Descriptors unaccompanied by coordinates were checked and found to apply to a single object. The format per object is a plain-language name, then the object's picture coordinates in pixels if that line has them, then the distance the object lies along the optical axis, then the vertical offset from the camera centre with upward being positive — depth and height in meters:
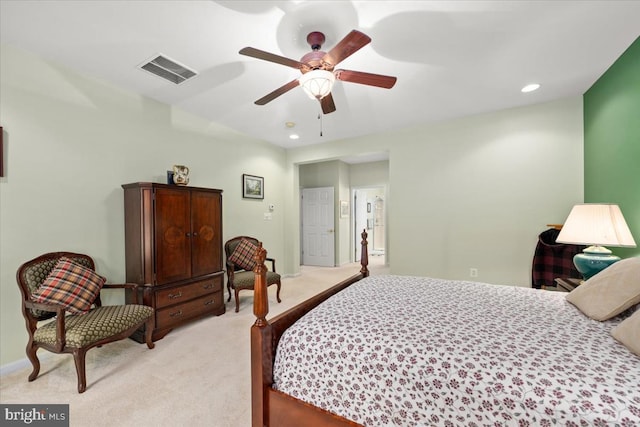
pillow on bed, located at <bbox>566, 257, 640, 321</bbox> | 1.29 -0.46
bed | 0.87 -0.63
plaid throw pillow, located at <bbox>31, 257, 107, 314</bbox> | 1.97 -0.61
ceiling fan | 1.58 +1.02
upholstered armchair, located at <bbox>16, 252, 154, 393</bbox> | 1.83 -0.82
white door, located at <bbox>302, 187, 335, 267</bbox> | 6.27 -0.41
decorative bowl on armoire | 2.89 +0.44
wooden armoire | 2.54 -0.42
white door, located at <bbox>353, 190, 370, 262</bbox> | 7.11 -0.13
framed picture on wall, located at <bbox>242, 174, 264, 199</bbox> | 4.27 +0.45
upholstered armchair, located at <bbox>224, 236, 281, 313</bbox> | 3.37 -0.80
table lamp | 1.89 -0.20
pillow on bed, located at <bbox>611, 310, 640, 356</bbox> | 1.03 -0.54
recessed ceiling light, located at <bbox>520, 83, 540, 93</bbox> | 2.77 +1.37
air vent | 2.30 +1.39
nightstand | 2.22 -0.69
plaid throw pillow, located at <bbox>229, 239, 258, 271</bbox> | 3.72 -0.66
